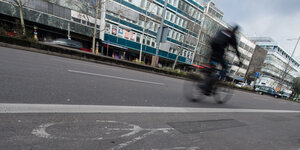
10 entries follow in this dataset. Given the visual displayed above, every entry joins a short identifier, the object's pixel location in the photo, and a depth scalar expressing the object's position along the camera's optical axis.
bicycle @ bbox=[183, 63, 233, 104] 3.75
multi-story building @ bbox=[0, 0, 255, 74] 17.95
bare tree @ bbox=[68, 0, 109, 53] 16.19
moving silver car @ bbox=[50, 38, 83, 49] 12.99
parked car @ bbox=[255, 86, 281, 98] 19.80
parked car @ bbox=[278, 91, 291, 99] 25.16
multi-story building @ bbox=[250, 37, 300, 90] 45.88
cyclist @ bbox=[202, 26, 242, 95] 3.47
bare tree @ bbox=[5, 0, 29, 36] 11.15
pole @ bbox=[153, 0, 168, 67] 11.16
